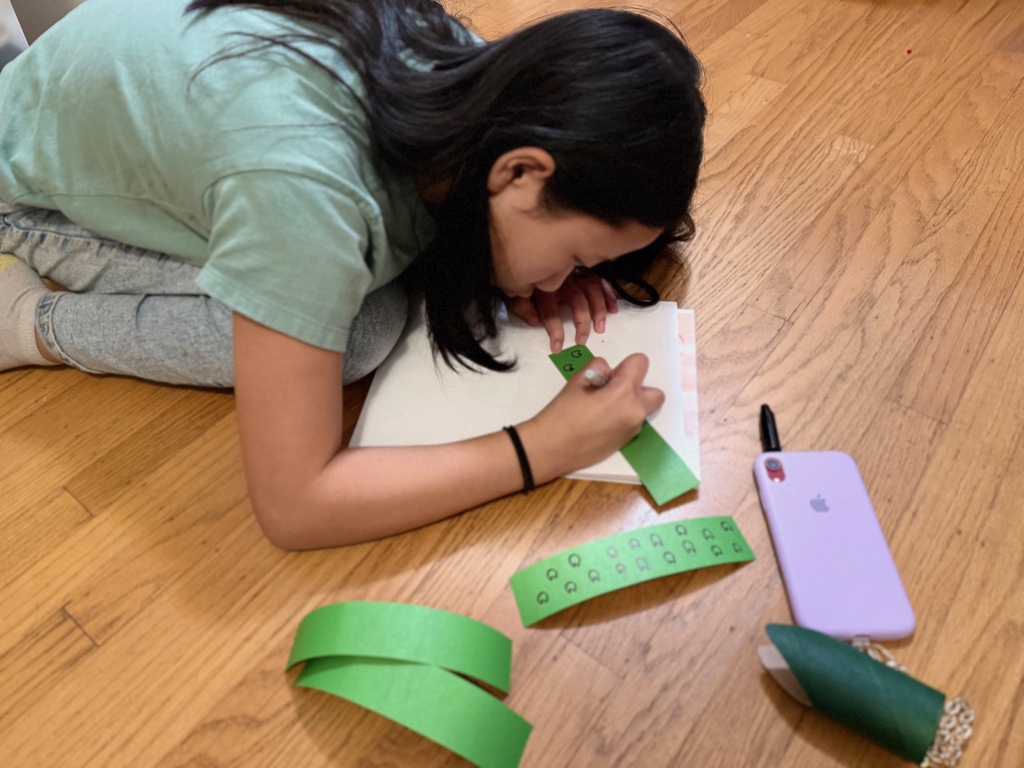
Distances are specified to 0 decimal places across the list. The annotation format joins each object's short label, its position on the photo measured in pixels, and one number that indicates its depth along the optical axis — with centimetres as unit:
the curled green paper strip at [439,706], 56
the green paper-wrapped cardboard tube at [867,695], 55
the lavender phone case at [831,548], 63
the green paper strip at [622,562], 65
